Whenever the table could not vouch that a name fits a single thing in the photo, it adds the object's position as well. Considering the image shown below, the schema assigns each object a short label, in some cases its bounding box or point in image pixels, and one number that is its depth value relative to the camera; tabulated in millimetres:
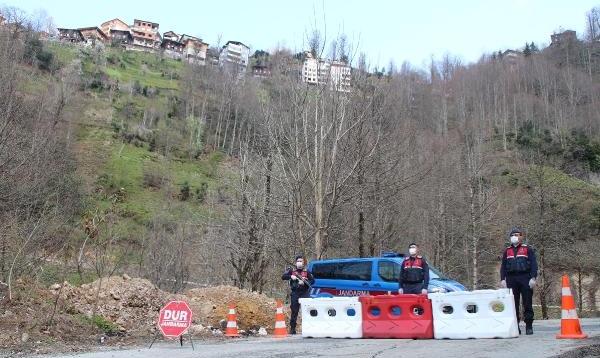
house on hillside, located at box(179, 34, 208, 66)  137750
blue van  15159
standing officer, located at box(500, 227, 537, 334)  10445
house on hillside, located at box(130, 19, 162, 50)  142375
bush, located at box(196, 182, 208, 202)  57119
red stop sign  9773
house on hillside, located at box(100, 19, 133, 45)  132250
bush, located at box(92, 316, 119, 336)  11961
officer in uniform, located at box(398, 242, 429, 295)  11781
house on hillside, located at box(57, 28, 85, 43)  107156
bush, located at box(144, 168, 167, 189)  59812
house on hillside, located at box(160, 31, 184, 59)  140000
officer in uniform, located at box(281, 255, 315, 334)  13906
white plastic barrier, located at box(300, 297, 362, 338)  11406
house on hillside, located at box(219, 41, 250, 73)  99262
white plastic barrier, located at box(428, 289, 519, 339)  9875
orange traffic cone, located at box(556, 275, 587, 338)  9461
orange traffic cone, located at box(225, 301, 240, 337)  13156
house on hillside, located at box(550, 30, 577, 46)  93375
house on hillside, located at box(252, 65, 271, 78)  95175
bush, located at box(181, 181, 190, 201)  57475
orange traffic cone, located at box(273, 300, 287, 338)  13109
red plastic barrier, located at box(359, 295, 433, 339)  10633
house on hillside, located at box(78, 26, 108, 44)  119525
